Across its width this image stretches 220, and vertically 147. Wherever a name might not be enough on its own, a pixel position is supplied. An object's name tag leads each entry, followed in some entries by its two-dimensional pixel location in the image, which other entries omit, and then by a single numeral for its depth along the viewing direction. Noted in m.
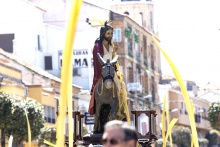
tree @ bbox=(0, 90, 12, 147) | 44.94
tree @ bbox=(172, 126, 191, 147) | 86.12
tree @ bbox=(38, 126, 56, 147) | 55.86
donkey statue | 19.11
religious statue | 19.27
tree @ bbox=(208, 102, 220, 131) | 68.25
